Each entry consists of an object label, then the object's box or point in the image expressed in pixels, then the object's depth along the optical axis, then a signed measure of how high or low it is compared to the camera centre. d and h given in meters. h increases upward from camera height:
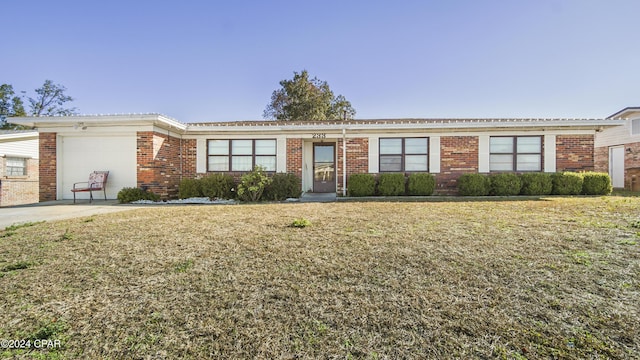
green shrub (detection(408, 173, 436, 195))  10.52 -0.14
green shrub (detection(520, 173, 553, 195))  10.10 -0.11
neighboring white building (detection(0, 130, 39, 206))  12.79 +0.55
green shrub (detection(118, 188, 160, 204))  9.20 -0.53
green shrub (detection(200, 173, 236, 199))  10.22 -0.27
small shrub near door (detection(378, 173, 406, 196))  10.52 -0.14
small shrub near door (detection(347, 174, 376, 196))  10.58 -0.19
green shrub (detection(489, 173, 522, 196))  10.15 -0.12
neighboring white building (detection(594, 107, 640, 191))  14.63 +1.76
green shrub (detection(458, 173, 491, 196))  10.20 -0.16
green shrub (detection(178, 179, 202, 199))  10.34 -0.35
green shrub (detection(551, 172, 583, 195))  10.02 -0.07
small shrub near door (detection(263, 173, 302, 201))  10.08 -0.30
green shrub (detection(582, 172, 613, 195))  9.98 -0.07
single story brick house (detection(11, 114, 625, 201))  10.15 +1.22
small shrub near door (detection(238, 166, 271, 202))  9.66 -0.19
